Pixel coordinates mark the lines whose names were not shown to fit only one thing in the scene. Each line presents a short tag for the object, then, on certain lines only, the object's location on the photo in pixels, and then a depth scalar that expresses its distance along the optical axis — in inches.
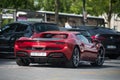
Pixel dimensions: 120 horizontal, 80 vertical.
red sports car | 672.4
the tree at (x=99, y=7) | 2475.4
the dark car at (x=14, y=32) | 880.3
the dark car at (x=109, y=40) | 1016.9
